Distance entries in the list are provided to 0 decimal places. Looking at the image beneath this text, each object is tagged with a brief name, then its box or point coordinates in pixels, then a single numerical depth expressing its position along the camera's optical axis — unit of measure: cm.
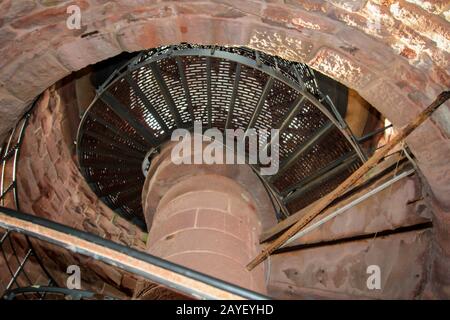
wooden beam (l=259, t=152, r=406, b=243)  486
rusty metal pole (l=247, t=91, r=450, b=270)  371
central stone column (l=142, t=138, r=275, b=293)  455
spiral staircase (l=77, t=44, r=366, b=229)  588
